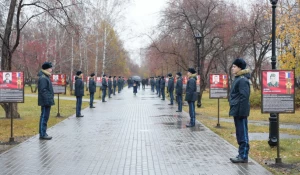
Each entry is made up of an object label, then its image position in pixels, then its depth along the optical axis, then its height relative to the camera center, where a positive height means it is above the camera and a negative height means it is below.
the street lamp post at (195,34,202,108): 20.94 +2.18
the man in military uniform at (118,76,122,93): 52.78 -0.43
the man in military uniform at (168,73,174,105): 24.86 -0.24
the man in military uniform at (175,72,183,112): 20.15 -0.40
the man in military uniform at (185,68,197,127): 13.96 -0.38
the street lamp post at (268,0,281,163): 10.09 -0.99
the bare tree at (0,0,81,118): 16.67 +2.74
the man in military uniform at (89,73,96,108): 23.65 -0.39
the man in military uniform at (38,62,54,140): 11.16 -0.43
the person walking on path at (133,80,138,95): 45.05 -0.87
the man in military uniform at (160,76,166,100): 33.43 -0.42
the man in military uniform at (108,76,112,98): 37.19 -0.54
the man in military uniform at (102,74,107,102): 30.19 -0.50
